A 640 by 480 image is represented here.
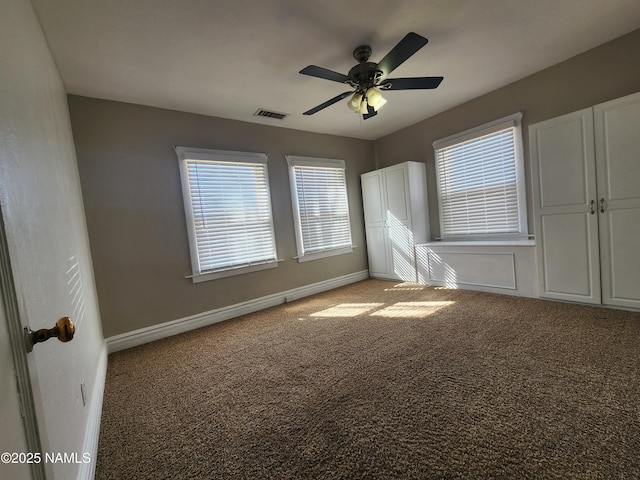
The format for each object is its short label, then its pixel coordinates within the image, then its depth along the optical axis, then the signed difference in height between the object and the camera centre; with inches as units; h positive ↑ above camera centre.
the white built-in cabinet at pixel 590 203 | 101.3 -2.7
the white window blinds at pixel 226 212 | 134.3 +11.1
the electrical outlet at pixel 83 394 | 60.9 -32.1
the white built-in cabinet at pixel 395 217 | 175.6 -0.9
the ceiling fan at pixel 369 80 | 86.8 +46.7
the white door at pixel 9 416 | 21.9 -13.2
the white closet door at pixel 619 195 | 99.7 -1.0
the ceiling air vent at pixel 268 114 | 142.7 +60.3
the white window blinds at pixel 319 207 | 170.7 +10.9
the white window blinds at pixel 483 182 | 143.4 +13.6
